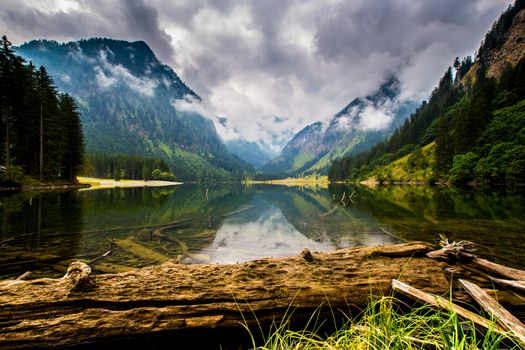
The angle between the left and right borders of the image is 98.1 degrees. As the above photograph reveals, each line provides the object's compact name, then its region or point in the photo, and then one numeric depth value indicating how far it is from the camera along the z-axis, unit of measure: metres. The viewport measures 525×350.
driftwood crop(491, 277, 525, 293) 5.41
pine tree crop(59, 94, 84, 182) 55.56
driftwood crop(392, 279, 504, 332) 3.92
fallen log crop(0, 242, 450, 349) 3.96
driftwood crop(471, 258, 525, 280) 5.88
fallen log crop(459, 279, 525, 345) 3.47
